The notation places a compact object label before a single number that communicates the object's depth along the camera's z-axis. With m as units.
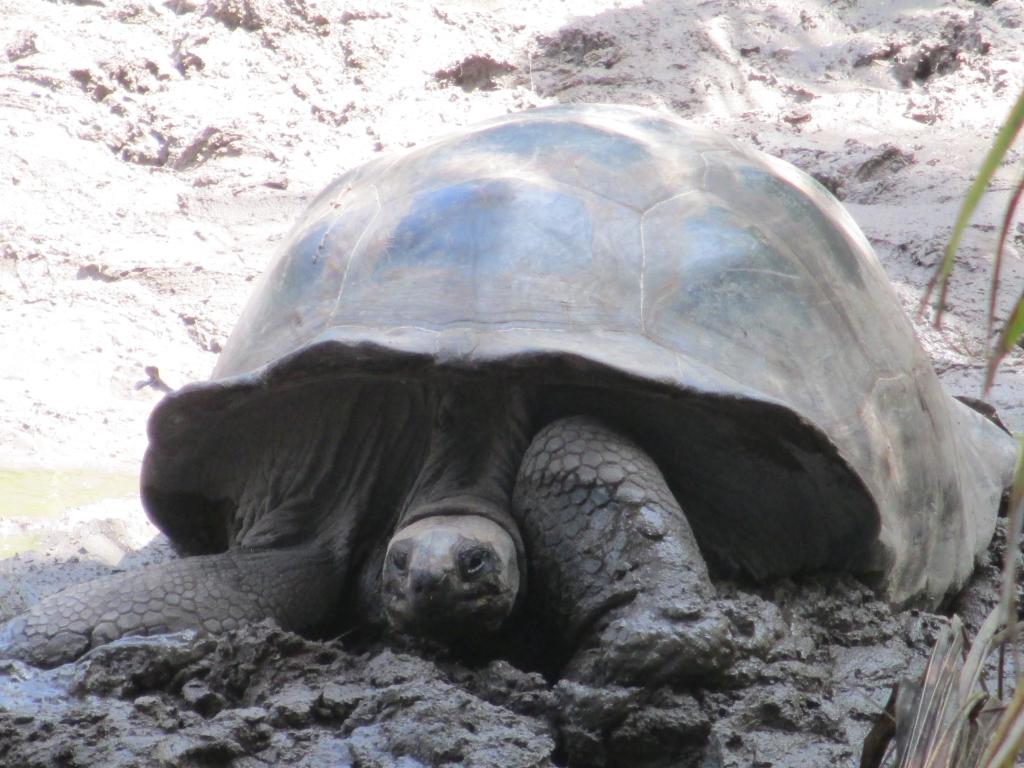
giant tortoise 12.63
